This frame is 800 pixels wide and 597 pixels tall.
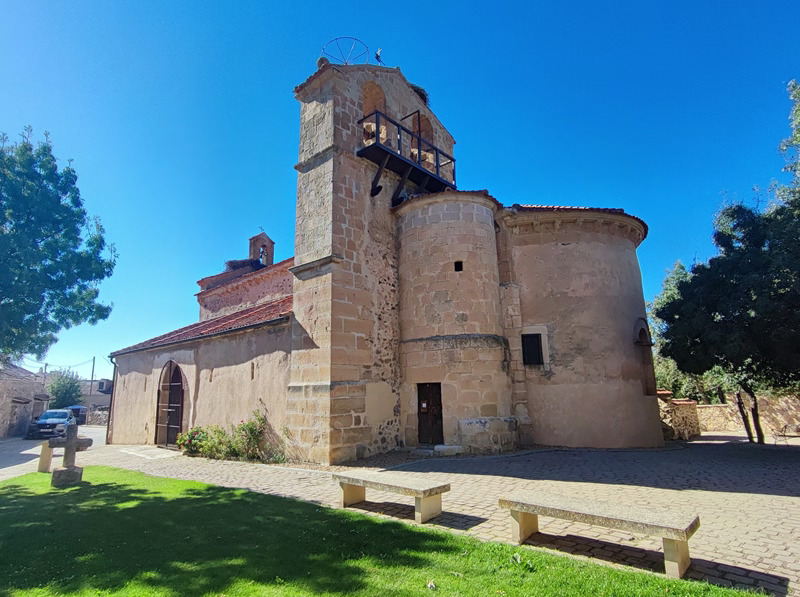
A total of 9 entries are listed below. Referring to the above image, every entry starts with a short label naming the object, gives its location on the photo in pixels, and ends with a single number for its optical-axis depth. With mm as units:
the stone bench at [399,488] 5094
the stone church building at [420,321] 10609
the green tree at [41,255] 12688
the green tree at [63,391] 40969
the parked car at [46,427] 23406
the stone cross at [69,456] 8484
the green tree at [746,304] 9781
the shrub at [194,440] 12430
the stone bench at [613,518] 3508
